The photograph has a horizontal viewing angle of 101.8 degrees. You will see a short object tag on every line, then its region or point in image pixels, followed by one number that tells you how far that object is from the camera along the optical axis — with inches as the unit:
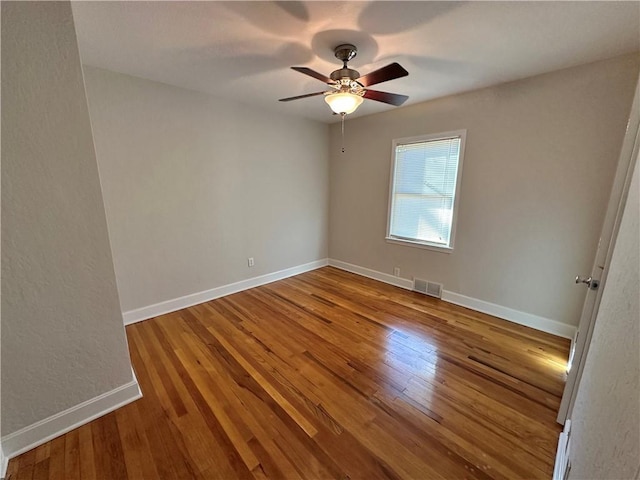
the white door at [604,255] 50.8
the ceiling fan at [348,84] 71.3
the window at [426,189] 122.4
